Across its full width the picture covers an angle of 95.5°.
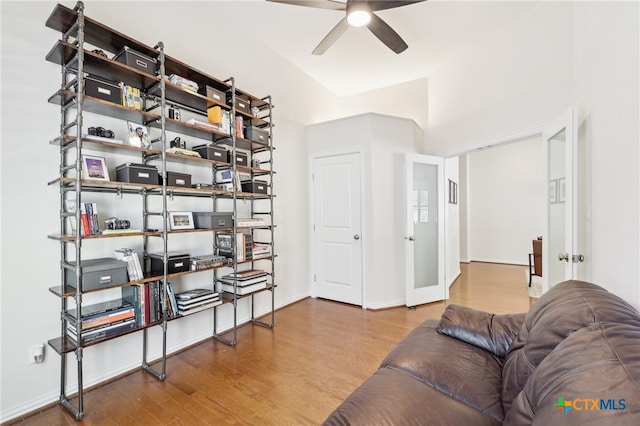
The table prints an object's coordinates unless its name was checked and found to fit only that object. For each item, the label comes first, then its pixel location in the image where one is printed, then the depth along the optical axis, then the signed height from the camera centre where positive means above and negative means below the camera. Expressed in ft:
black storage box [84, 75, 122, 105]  6.29 +2.75
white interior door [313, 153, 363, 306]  12.96 -0.82
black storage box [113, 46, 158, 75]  6.89 +3.73
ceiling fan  7.30 +5.16
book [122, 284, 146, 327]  7.11 -2.21
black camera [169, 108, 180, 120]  8.01 +2.72
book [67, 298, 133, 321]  6.41 -2.25
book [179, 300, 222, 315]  8.03 -2.78
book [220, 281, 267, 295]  9.59 -2.60
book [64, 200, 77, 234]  6.55 +0.04
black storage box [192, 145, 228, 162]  8.61 +1.80
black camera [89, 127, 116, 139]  6.62 +1.86
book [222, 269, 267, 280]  9.67 -2.16
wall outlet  6.23 -3.05
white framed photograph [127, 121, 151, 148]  7.28 +1.93
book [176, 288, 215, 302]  8.16 -2.41
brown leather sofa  2.37 -2.19
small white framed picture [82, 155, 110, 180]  6.41 +1.00
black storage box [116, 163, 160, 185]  6.82 +0.93
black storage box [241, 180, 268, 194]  9.96 +0.87
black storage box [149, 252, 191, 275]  7.61 -1.39
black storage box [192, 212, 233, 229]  8.58 -0.25
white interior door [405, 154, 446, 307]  12.79 -0.91
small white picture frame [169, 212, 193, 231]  7.93 -0.24
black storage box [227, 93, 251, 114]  9.66 +3.67
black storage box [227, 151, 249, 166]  9.47 +1.77
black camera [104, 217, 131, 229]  6.75 -0.27
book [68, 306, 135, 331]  6.24 -2.40
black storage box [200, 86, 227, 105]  8.82 +3.64
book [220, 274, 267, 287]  9.61 -2.35
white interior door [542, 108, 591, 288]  7.04 +0.11
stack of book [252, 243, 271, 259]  10.32 -1.44
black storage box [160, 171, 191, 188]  7.71 +0.89
